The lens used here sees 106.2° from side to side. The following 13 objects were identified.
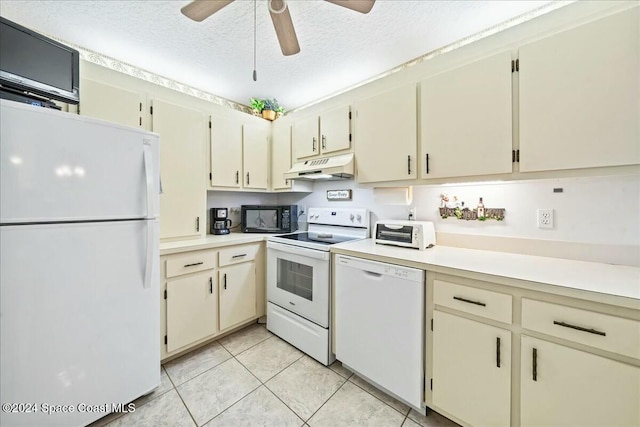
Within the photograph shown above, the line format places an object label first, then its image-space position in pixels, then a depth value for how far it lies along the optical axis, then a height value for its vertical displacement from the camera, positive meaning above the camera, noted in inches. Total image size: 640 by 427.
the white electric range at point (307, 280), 71.0 -22.6
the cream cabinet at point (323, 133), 81.9 +28.6
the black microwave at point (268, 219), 102.8 -3.6
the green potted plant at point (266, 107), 108.0 +46.8
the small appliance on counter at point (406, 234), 65.2 -6.7
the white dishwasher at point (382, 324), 53.2 -27.9
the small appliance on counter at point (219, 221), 96.7 -4.1
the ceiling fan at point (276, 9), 48.7 +42.2
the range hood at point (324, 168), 76.7 +14.4
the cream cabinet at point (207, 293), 69.9 -27.1
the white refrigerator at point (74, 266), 40.9 -10.7
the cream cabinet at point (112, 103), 63.6 +30.3
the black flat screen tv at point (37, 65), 48.9 +32.2
